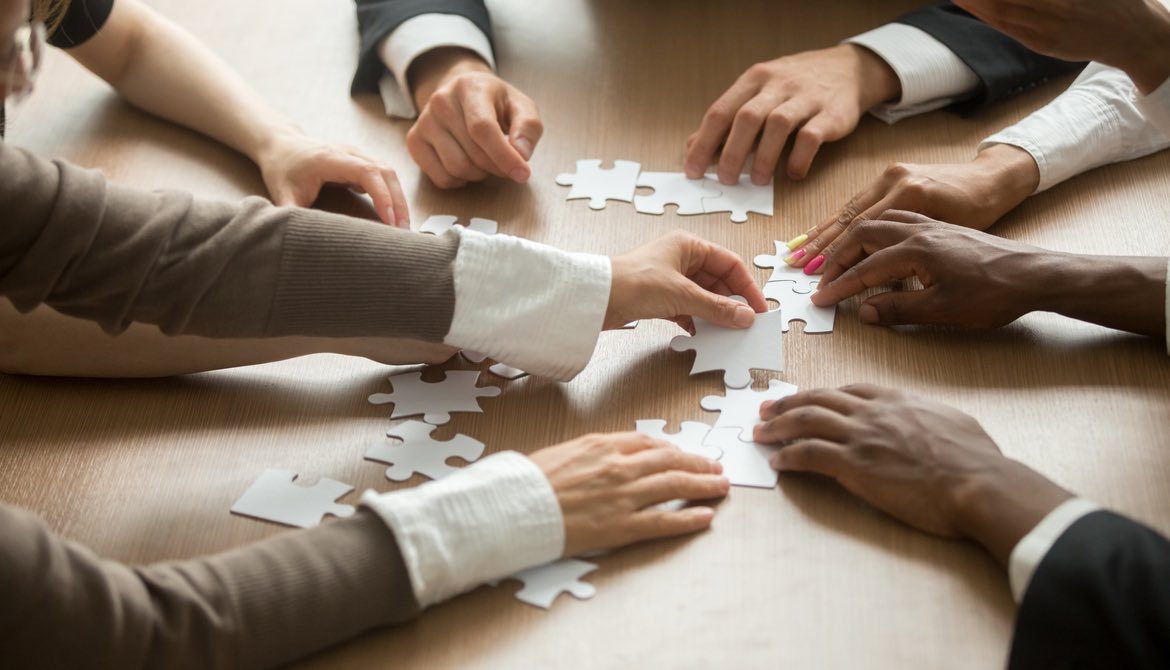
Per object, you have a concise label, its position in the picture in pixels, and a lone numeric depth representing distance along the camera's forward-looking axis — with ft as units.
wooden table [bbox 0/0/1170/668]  3.57
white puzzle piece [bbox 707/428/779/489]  4.03
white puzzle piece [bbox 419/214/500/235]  5.30
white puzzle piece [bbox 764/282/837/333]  4.67
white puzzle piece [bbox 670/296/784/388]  4.42
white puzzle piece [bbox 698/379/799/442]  4.22
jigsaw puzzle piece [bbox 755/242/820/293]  4.86
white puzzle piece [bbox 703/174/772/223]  5.30
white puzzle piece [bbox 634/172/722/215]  5.33
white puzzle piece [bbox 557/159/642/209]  5.41
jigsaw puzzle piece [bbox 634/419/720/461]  4.12
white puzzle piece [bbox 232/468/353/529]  3.98
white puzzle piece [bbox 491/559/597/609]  3.66
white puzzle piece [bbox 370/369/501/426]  4.39
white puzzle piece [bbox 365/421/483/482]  4.13
